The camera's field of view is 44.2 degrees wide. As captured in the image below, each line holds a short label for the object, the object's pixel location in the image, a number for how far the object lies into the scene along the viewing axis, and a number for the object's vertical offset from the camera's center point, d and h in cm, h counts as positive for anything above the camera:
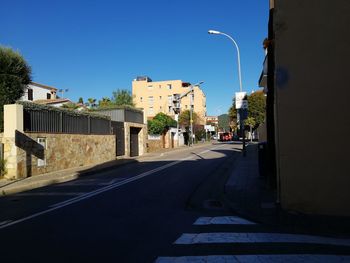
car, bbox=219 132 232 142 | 8762 +14
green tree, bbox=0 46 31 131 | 1959 +309
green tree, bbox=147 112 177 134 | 4866 +169
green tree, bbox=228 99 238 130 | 7049 +420
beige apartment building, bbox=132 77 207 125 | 9800 +1065
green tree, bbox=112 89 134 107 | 6638 +666
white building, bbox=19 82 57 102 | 5629 +685
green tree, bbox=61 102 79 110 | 4448 +362
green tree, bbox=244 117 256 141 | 6481 +231
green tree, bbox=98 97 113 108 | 5906 +556
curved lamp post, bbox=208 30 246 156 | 3021 +602
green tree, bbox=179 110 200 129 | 7362 +364
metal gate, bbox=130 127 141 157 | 3578 -15
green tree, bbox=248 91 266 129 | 6394 +448
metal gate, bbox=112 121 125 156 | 3188 +26
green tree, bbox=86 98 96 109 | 6309 +565
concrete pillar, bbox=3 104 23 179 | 1770 +18
